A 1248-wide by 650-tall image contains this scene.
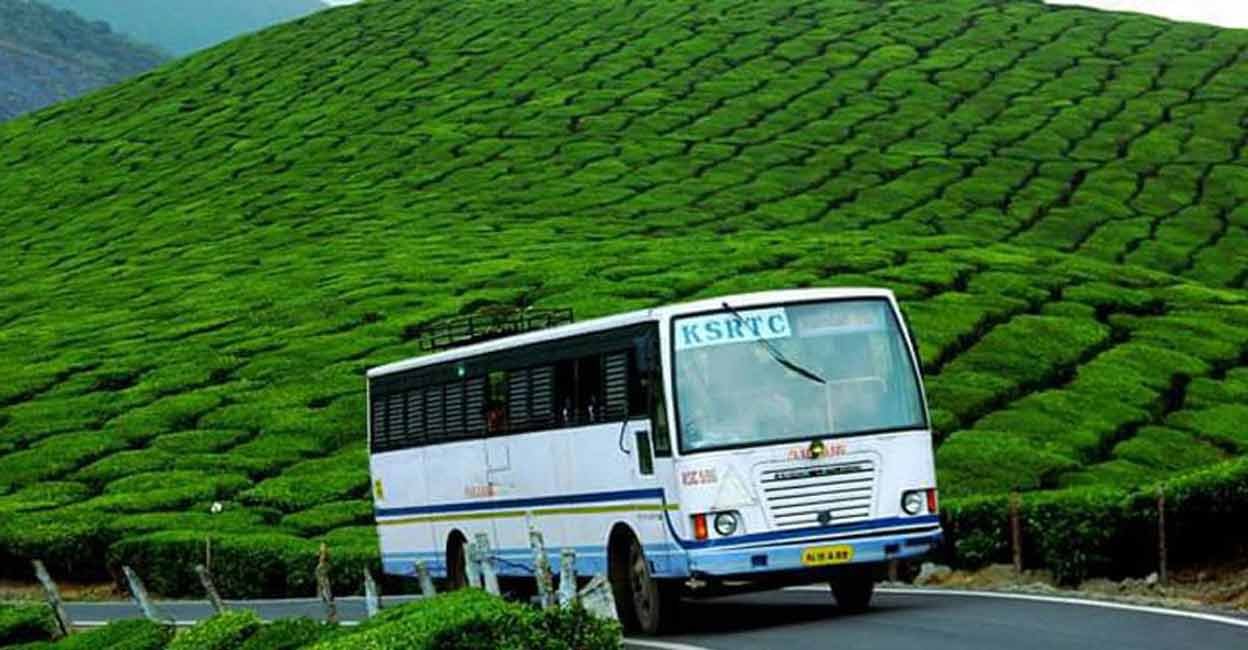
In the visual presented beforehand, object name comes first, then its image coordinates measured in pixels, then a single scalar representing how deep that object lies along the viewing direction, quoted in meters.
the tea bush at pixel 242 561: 37.34
